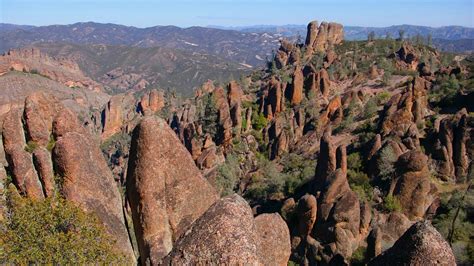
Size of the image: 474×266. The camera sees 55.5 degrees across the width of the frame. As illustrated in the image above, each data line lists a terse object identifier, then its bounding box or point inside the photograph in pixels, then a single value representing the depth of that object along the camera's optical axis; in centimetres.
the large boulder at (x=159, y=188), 1388
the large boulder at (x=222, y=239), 788
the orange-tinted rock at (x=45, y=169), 1738
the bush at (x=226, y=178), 4962
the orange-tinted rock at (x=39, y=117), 1916
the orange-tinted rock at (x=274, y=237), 1427
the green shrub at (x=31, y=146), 1881
